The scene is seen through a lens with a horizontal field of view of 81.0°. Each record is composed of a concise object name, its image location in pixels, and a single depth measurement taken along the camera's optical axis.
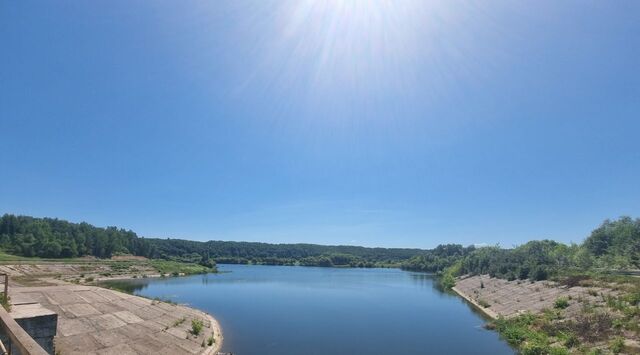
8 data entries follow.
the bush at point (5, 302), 13.52
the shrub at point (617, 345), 26.31
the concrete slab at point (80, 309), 31.21
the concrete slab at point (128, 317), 33.25
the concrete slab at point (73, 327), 26.33
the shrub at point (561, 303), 42.64
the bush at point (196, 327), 34.27
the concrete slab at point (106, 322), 29.46
